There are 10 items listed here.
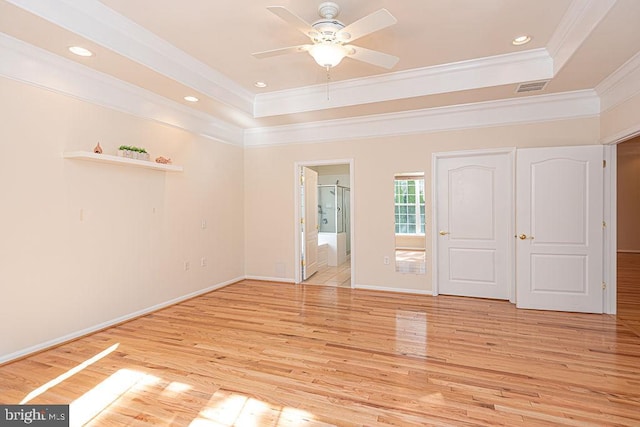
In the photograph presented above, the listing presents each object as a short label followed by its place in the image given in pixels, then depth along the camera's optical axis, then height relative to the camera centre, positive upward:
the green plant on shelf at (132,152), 3.61 +0.64
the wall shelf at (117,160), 3.19 +0.52
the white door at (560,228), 4.03 -0.30
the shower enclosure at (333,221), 7.62 -0.34
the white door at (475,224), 4.61 -0.26
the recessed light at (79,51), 2.89 +1.42
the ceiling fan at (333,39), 2.45 +1.34
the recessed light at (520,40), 3.29 +1.66
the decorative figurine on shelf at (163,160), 4.09 +0.61
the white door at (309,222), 5.83 -0.27
